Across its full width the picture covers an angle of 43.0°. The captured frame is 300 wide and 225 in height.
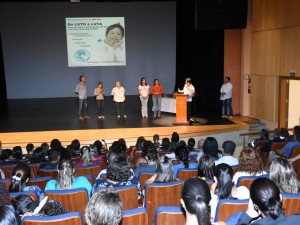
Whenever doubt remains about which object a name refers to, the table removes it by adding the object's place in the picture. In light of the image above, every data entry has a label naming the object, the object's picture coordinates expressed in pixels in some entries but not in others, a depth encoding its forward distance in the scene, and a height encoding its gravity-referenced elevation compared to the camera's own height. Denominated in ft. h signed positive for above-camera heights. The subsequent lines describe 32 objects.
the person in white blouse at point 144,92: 38.50 -2.31
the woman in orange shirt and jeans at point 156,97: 38.63 -2.88
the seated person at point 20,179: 11.35 -3.23
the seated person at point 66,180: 11.93 -3.44
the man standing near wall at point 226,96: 39.55 -2.96
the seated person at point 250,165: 12.30 -3.16
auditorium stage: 31.63 -5.21
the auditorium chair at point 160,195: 10.99 -3.68
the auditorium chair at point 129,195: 11.12 -3.72
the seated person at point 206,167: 11.91 -3.09
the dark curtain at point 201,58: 43.14 +1.19
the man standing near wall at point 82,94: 38.68 -2.47
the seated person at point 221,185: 9.74 -3.00
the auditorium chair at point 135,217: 8.11 -3.16
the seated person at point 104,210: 6.53 -2.40
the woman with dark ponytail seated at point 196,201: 6.56 -2.33
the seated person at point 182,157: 14.65 -3.54
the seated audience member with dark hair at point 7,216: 6.90 -2.63
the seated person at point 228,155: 15.12 -3.55
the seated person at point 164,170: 11.66 -3.09
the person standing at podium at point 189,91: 36.09 -2.15
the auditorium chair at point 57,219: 8.06 -3.16
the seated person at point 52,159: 16.58 -3.97
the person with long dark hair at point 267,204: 6.46 -2.37
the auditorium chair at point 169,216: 8.33 -3.21
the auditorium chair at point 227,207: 8.81 -3.23
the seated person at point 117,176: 11.96 -3.34
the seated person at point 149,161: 14.87 -3.71
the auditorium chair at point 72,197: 10.75 -3.58
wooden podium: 35.19 -3.87
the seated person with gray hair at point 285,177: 9.84 -2.85
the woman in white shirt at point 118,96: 38.52 -2.72
